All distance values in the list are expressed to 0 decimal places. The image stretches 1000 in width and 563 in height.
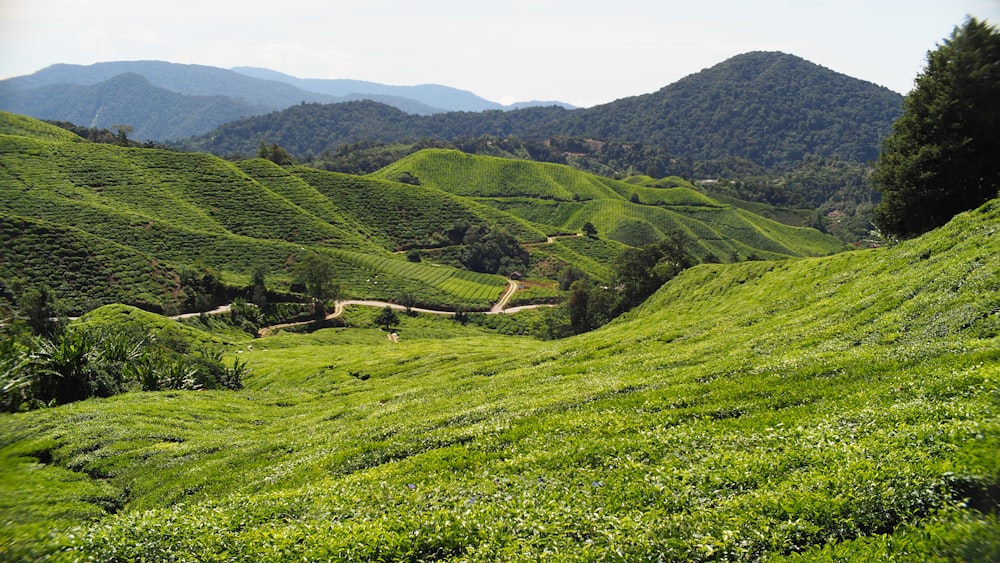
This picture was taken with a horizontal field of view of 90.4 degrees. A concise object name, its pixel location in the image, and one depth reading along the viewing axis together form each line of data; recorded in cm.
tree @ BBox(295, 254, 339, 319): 11950
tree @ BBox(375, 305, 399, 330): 12231
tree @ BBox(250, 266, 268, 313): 11244
